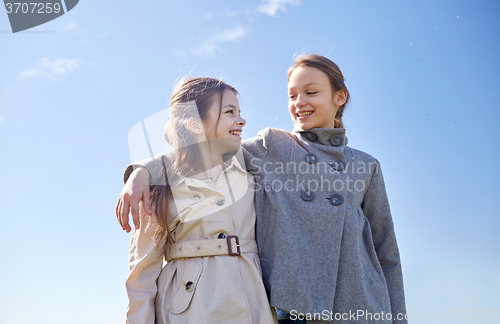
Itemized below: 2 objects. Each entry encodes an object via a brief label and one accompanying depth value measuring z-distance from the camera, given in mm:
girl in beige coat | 2453
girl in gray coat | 2609
